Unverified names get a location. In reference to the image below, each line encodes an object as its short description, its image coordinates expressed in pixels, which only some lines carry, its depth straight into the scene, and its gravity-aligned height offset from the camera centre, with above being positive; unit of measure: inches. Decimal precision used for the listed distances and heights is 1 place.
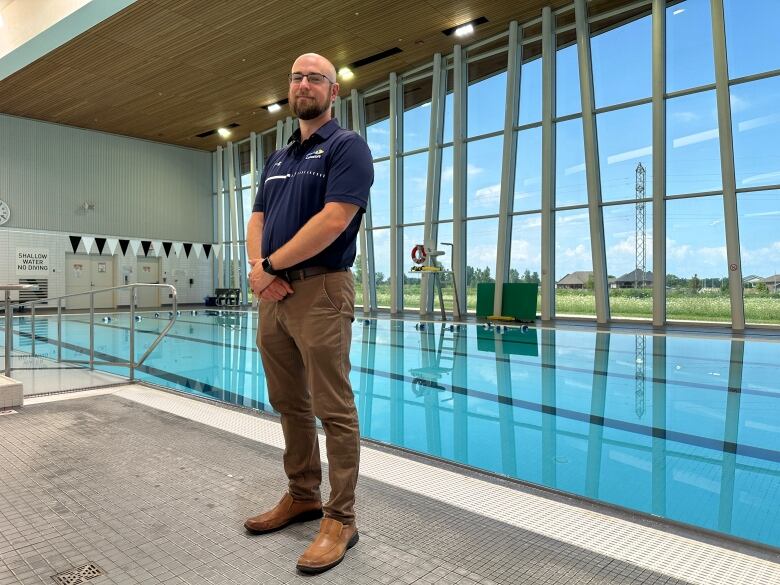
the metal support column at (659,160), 379.2 +94.7
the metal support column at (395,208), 526.9 +85.3
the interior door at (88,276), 660.1 +25.4
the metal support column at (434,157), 495.8 +128.6
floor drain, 52.8 -28.0
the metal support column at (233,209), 735.7 +119.5
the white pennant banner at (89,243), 668.1 +66.6
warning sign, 612.7 +40.1
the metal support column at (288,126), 649.6 +206.3
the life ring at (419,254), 436.8 +33.2
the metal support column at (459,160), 477.1 +120.6
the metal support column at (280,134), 646.0 +197.4
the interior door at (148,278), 726.5 +24.9
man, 59.1 +1.1
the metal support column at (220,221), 777.1 +109.0
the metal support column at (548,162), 427.2 +106.3
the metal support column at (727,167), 351.6 +82.8
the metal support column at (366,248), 557.6 +49.3
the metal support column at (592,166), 405.7 +97.1
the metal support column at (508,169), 445.1 +104.6
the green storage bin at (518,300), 426.9 -4.9
